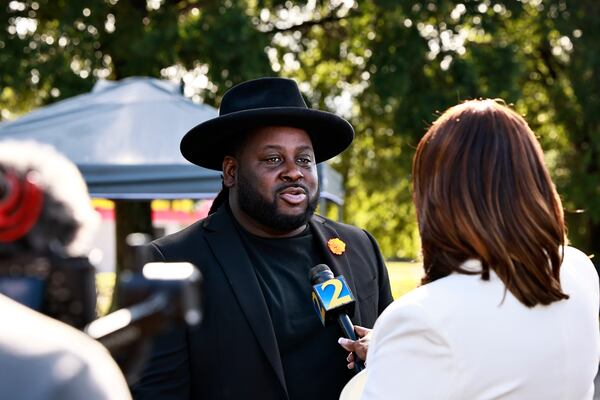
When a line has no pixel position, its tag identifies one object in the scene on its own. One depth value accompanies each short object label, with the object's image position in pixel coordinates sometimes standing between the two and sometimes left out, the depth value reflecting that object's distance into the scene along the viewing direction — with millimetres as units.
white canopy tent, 4804
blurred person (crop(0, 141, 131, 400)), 812
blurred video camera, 805
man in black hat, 2378
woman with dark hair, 1852
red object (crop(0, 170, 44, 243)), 811
